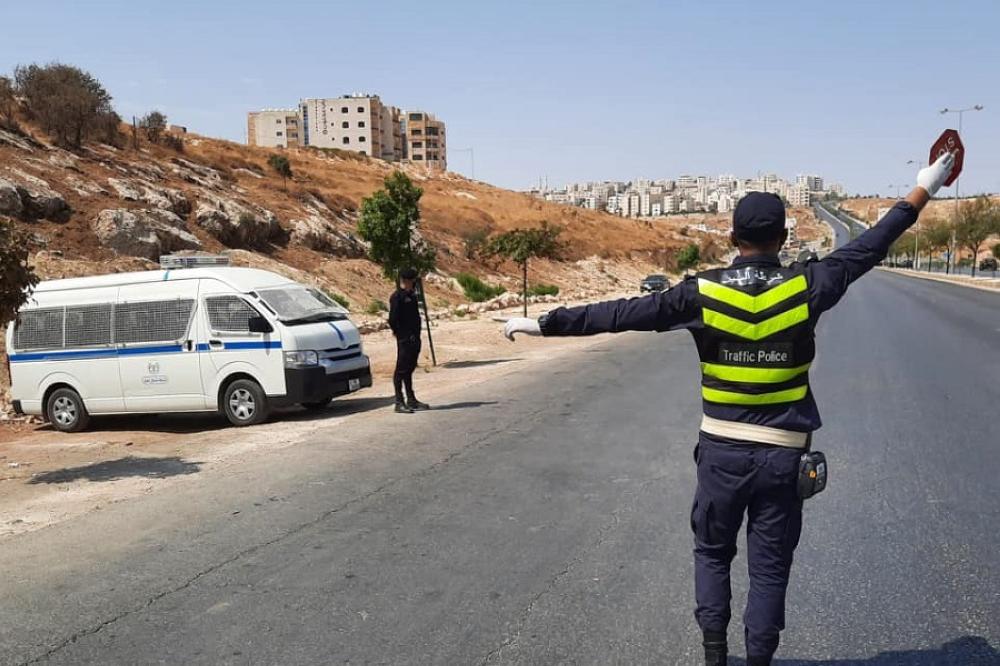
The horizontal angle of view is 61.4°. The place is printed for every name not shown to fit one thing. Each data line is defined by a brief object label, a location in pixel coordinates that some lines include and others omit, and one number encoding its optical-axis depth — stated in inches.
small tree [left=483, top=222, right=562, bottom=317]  1197.1
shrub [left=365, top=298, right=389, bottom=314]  1120.3
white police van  437.4
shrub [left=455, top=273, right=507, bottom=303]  1461.6
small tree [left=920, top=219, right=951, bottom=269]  3302.2
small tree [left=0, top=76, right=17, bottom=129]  1310.3
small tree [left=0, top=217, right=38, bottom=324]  299.9
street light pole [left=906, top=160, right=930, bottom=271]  3916.1
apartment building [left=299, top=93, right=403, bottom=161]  4724.4
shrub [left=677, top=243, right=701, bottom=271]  3043.8
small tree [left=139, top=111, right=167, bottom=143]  1751.6
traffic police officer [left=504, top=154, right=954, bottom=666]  129.3
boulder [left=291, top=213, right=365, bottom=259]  1364.4
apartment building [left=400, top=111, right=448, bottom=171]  5482.3
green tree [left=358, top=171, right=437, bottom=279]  690.8
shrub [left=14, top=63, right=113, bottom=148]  1321.4
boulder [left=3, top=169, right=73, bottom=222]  973.2
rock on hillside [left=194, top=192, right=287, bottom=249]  1205.1
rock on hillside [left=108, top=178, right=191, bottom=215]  1152.2
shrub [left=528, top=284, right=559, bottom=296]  1712.7
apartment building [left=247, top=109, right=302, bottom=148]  5231.3
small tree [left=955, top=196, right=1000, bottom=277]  2802.7
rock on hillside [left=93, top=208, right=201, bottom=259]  992.9
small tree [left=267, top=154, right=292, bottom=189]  2043.6
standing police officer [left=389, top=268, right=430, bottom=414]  441.4
